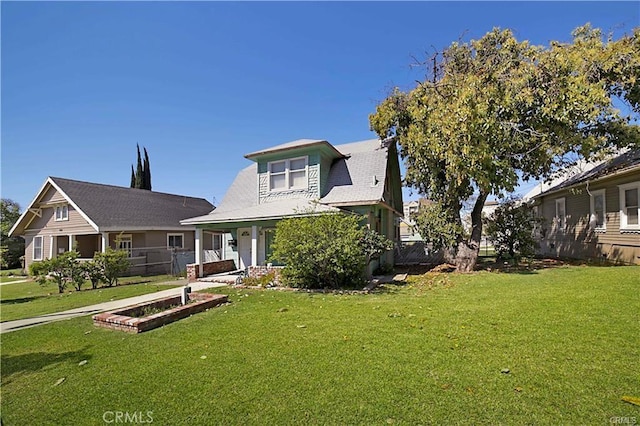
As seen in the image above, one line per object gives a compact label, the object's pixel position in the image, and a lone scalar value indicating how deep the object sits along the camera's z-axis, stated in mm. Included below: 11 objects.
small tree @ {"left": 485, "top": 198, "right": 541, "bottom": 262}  16078
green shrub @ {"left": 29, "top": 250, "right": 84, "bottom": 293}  13620
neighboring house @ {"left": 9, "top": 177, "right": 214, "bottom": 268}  20656
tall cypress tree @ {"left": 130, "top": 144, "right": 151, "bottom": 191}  39031
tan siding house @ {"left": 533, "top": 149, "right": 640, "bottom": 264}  13148
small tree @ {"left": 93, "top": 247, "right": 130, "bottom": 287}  14492
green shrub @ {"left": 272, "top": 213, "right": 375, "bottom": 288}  10266
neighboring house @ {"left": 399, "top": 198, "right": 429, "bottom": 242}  15617
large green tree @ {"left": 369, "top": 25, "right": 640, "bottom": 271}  11336
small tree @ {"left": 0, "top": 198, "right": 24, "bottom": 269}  29367
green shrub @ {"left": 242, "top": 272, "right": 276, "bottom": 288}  11783
